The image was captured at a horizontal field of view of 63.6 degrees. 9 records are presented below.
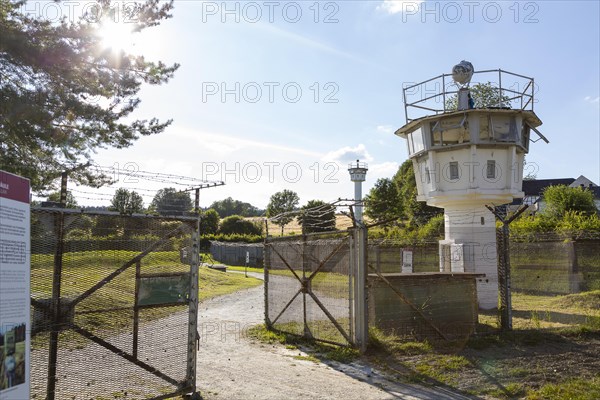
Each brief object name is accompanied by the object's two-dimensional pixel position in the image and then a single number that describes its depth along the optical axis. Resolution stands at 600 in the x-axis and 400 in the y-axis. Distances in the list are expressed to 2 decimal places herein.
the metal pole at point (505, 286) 12.10
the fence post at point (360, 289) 10.44
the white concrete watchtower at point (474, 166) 17.92
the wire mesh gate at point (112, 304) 6.03
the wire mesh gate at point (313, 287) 10.94
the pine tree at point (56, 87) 10.48
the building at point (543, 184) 64.28
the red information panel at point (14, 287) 4.06
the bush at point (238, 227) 69.00
